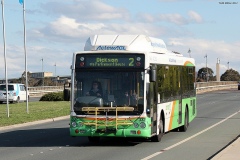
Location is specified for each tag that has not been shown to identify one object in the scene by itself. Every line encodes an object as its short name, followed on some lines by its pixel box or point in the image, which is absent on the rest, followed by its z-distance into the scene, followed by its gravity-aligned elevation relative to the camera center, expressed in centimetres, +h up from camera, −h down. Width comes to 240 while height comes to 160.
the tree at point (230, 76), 16612 +54
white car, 5375 -127
